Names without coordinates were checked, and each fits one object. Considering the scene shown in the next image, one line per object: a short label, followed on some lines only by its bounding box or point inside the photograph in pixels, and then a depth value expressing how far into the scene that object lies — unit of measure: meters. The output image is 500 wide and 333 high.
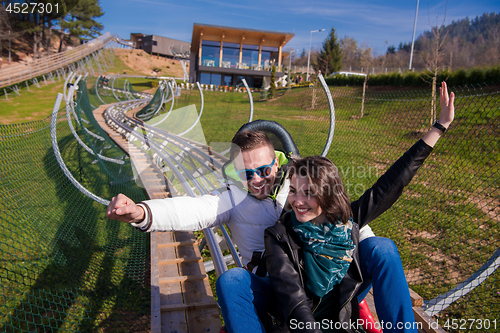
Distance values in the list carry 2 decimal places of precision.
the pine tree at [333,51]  36.31
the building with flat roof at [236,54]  32.94
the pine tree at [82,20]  48.25
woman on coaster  1.46
